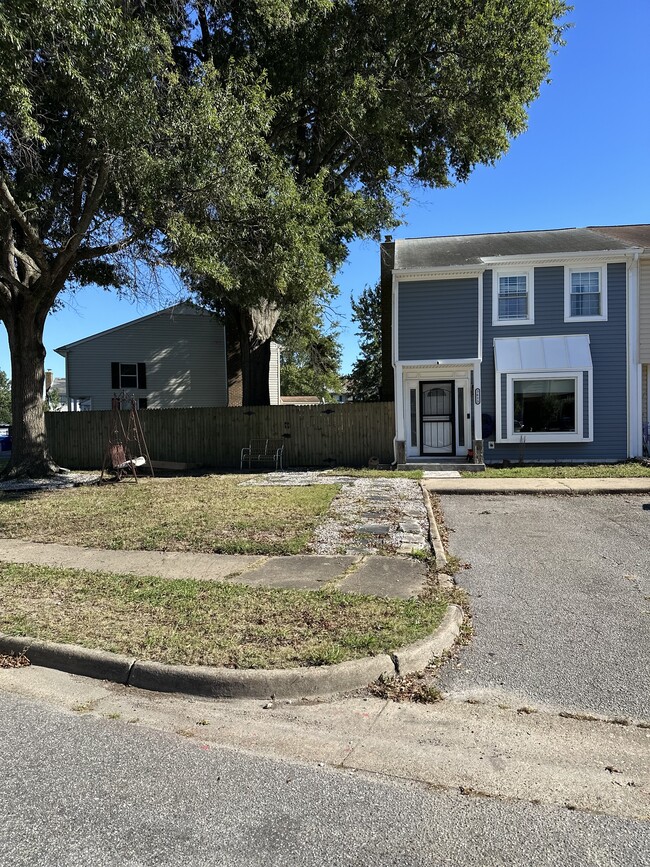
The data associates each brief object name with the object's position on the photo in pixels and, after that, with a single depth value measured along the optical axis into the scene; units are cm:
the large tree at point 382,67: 1548
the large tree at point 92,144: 900
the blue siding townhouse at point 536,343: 1630
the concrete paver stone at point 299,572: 612
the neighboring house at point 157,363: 2930
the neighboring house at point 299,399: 5538
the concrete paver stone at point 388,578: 584
